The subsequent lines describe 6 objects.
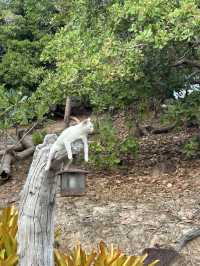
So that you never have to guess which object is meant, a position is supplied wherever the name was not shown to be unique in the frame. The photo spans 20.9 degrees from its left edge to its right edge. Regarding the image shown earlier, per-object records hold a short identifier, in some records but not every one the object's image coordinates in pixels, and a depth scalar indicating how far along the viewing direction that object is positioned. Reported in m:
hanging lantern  6.67
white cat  3.14
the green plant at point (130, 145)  8.02
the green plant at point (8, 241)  4.55
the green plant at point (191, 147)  7.92
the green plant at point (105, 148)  7.88
